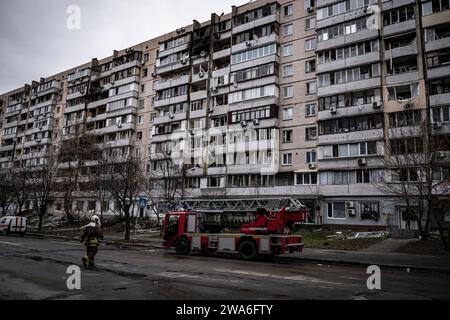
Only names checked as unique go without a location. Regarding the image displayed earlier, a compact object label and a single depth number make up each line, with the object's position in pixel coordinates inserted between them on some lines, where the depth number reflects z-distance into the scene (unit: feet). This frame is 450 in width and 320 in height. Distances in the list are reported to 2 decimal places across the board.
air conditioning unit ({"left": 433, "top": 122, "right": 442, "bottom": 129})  89.67
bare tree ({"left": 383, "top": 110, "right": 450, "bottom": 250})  65.36
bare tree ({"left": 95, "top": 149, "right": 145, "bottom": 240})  94.63
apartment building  104.94
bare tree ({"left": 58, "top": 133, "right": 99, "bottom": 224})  141.18
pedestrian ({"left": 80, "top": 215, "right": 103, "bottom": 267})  39.87
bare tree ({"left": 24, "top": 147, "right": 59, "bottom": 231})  125.59
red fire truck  54.29
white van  104.27
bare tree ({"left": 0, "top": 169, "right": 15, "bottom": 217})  164.14
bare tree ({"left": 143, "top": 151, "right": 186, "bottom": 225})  121.17
